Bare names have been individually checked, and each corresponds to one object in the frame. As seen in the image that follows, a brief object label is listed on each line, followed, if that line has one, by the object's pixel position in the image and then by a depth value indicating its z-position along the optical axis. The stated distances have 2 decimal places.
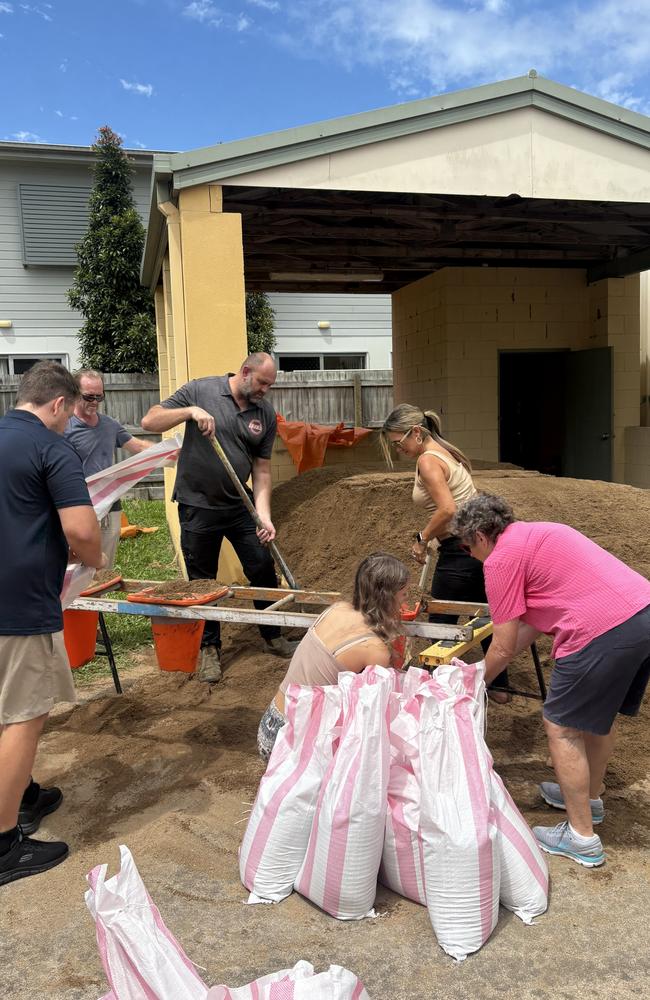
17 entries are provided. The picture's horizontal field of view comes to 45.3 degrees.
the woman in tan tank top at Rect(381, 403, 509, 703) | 4.02
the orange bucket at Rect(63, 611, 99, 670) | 4.23
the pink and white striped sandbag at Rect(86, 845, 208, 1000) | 1.90
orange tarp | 8.70
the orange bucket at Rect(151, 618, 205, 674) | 3.85
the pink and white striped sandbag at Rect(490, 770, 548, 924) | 2.63
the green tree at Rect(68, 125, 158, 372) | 13.12
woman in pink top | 2.84
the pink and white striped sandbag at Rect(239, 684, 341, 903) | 2.74
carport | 5.72
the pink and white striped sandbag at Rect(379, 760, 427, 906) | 2.68
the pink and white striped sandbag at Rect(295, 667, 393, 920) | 2.59
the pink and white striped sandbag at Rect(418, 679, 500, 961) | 2.46
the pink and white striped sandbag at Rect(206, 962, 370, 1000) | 1.88
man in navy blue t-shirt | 2.96
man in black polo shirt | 4.84
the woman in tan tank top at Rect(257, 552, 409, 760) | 2.97
